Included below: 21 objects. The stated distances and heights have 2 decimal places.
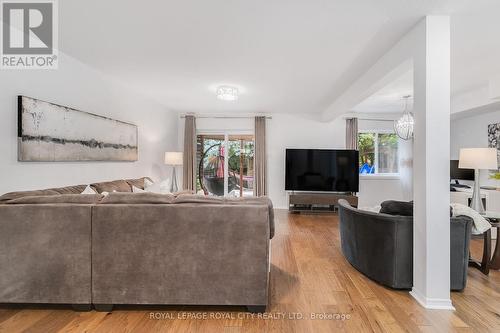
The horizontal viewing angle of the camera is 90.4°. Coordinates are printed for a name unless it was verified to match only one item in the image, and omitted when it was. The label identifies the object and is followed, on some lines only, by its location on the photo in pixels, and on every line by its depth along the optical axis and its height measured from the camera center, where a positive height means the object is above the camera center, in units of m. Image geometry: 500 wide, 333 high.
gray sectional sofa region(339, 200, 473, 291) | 2.28 -0.80
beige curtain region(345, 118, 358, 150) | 6.21 +0.82
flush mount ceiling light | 4.04 +1.20
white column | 2.07 +0.01
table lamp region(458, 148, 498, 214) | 2.77 +0.05
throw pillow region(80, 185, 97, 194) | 3.09 -0.32
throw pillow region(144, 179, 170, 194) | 4.26 -0.39
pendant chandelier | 4.01 +0.64
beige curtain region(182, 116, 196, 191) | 6.38 +0.32
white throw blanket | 2.41 -0.52
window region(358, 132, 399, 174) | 6.40 +0.33
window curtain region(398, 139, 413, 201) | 6.11 -0.01
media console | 5.77 -0.83
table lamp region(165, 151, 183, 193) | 5.27 +0.15
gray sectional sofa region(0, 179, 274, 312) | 1.95 -0.72
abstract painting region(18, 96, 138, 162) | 2.50 +0.37
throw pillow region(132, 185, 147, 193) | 3.83 -0.37
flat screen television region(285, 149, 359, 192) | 5.96 -0.11
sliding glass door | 6.59 +0.09
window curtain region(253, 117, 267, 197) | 6.29 +0.34
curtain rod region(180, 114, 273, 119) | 6.46 +1.27
